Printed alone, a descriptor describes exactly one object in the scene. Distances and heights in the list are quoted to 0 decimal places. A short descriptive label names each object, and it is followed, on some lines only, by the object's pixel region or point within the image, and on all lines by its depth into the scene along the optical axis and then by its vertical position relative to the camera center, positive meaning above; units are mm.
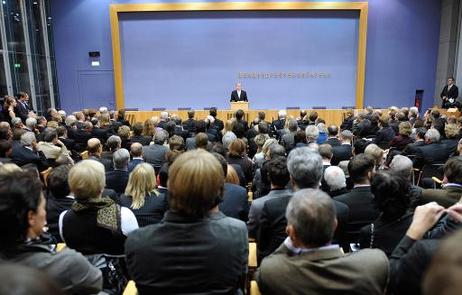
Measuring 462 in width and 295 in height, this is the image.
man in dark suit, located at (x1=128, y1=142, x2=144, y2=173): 5199 -792
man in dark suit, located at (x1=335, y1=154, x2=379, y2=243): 3166 -890
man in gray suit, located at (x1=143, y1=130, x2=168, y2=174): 5480 -862
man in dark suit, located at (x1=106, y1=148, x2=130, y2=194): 4367 -907
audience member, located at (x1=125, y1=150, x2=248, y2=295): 1752 -694
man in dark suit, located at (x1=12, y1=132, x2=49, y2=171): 5203 -794
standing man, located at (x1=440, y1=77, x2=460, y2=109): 11547 -141
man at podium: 12117 -97
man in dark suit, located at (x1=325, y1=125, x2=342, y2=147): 6090 -761
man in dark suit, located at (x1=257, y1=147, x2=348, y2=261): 2770 -826
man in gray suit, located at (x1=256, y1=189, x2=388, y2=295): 1655 -754
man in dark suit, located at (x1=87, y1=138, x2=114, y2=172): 5297 -754
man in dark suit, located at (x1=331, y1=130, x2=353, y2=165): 5559 -897
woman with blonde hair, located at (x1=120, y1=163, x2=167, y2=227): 3299 -899
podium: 11570 -393
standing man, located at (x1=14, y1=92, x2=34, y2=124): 8844 -284
